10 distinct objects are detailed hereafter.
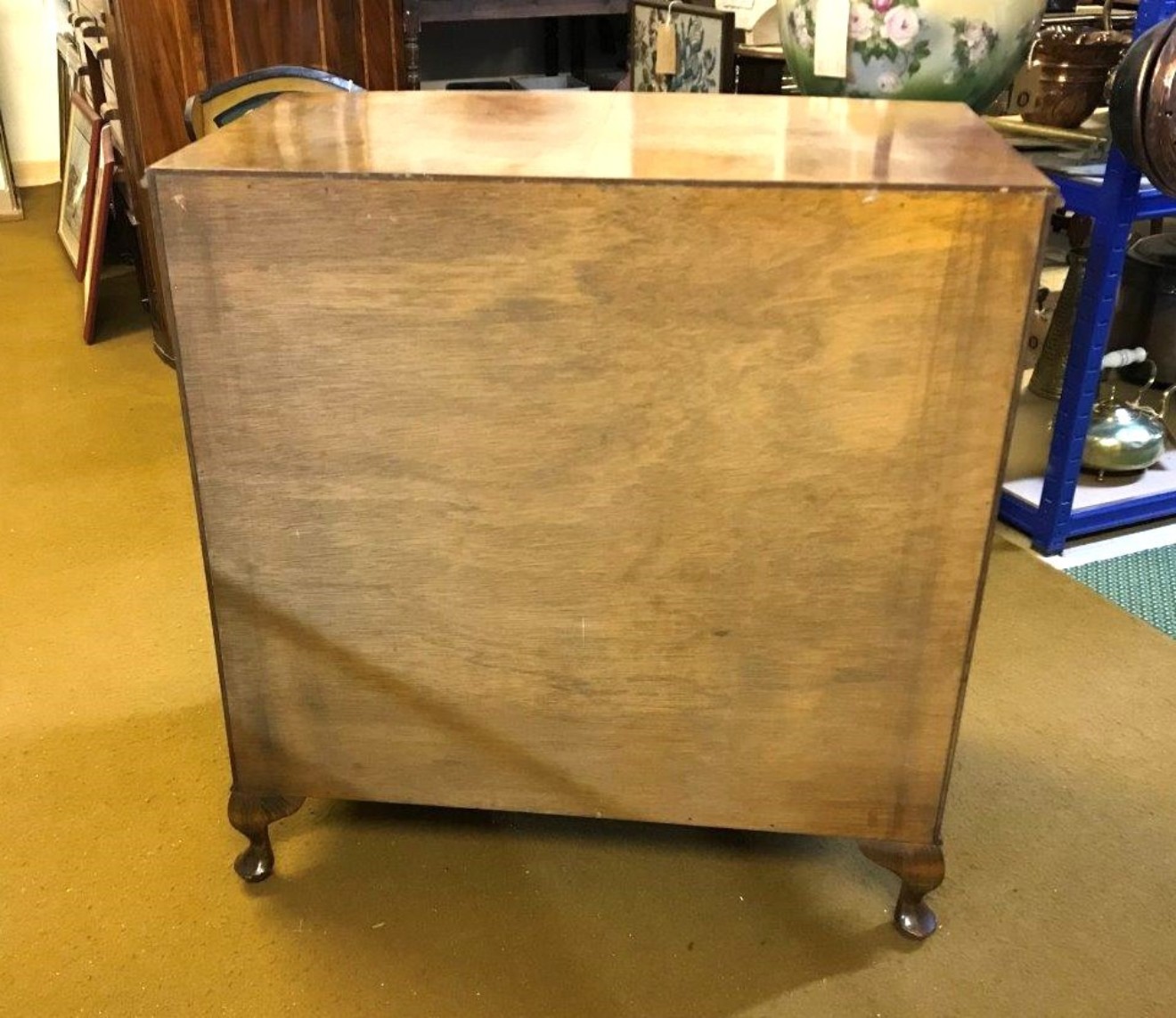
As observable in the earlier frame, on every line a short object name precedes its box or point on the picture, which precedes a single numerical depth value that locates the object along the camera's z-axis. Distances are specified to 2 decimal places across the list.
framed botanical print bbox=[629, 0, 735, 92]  1.97
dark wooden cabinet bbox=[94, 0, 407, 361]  2.24
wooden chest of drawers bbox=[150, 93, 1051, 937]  0.90
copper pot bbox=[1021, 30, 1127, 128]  1.75
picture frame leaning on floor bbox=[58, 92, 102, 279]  2.89
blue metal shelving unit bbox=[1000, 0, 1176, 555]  1.65
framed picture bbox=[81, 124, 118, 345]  2.72
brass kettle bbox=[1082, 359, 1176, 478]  1.99
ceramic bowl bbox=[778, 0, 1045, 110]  1.45
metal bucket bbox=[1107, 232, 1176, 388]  2.38
